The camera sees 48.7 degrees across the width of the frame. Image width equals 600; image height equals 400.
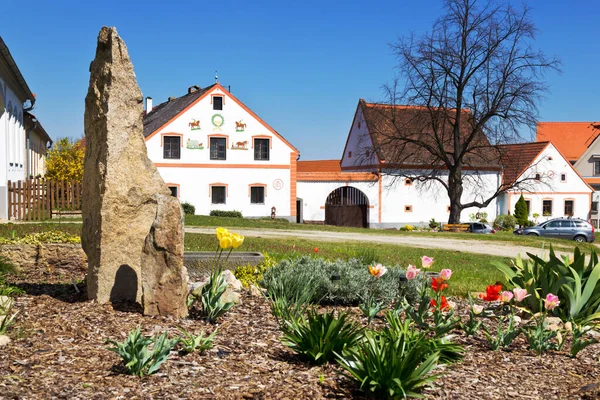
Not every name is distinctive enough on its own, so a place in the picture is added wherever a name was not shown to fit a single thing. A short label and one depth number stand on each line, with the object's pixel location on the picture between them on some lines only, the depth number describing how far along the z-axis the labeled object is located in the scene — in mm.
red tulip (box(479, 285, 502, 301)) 5621
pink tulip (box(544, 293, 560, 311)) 5582
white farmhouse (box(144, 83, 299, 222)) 40469
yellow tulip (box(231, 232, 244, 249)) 5707
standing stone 6430
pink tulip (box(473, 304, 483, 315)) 5824
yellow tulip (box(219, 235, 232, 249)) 5676
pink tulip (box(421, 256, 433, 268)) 5824
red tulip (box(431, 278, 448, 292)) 5637
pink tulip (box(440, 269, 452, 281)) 5644
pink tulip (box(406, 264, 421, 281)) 5746
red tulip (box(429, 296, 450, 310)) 5907
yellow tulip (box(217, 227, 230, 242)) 5727
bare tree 34188
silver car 37375
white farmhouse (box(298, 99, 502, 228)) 43562
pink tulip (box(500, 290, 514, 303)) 5617
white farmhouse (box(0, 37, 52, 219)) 22031
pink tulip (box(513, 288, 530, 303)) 5527
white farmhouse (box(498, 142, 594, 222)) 51344
